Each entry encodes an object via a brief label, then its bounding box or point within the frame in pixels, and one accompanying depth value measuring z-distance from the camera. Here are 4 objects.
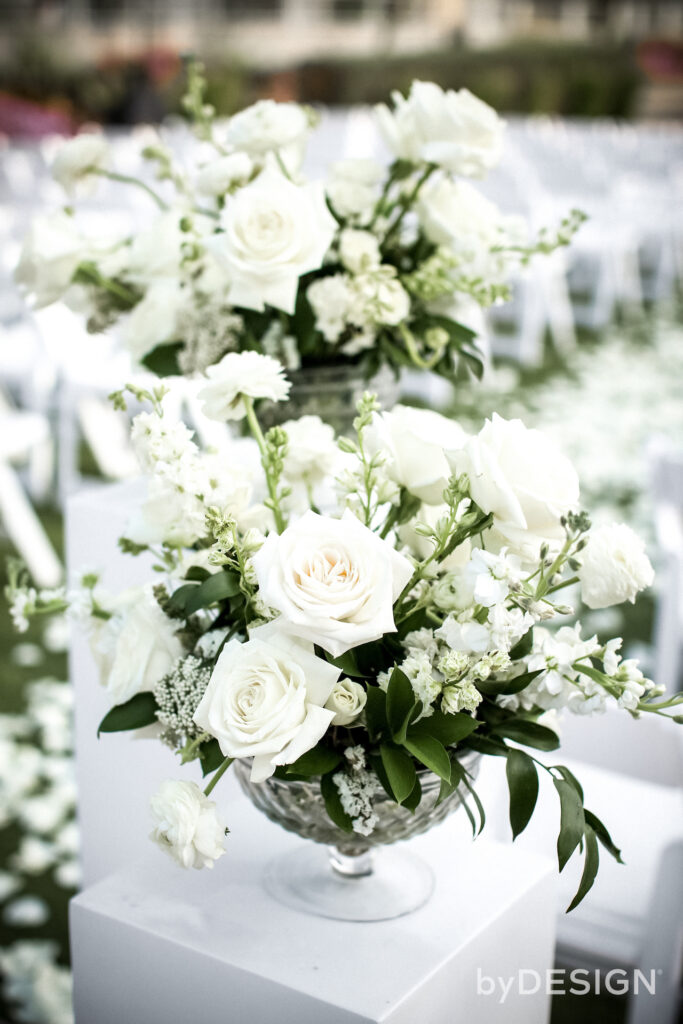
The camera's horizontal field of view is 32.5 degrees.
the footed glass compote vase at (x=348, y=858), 0.90
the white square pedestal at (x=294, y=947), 0.95
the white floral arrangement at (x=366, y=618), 0.75
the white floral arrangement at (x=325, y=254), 1.20
